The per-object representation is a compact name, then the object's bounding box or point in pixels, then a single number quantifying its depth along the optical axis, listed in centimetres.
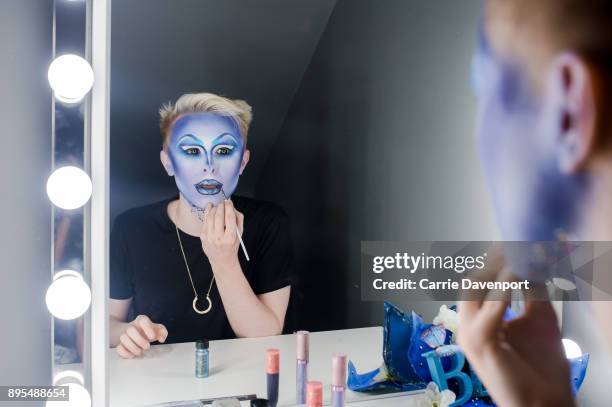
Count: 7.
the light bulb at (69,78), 69
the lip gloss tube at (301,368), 86
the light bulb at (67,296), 68
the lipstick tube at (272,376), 84
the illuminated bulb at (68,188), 69
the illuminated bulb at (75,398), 71
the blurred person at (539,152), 68
